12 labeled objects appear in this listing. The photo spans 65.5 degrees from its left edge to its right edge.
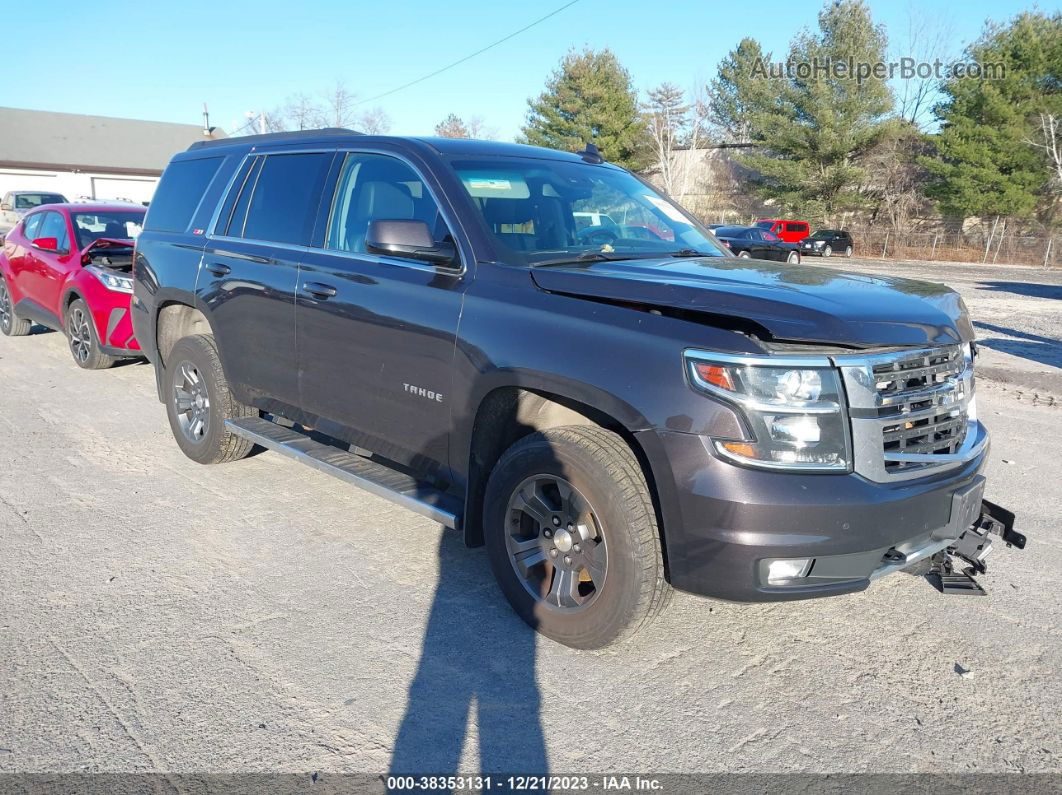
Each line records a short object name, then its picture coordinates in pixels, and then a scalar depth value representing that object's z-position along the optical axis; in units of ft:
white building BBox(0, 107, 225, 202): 185.06
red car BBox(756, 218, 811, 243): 130.13
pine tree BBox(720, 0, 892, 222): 152.15
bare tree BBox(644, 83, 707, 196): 187.52
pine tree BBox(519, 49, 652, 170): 172.24
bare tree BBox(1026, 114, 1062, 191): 132.16
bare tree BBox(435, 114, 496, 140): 242.02
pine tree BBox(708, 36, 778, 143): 183.47
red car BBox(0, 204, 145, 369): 27.84
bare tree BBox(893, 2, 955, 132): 178.33
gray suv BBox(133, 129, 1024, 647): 9.40
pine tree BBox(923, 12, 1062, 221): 135.54
